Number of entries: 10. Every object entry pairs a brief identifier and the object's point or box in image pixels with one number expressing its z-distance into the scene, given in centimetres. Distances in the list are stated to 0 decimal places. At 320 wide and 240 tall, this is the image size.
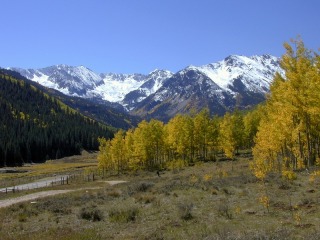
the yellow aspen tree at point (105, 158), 7744
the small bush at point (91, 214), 2362
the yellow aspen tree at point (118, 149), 7619
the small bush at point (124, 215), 2234
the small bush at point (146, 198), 2819
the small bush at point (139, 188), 3597
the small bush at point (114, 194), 3458
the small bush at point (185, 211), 2085
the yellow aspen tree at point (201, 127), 7762
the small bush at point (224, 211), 2018
